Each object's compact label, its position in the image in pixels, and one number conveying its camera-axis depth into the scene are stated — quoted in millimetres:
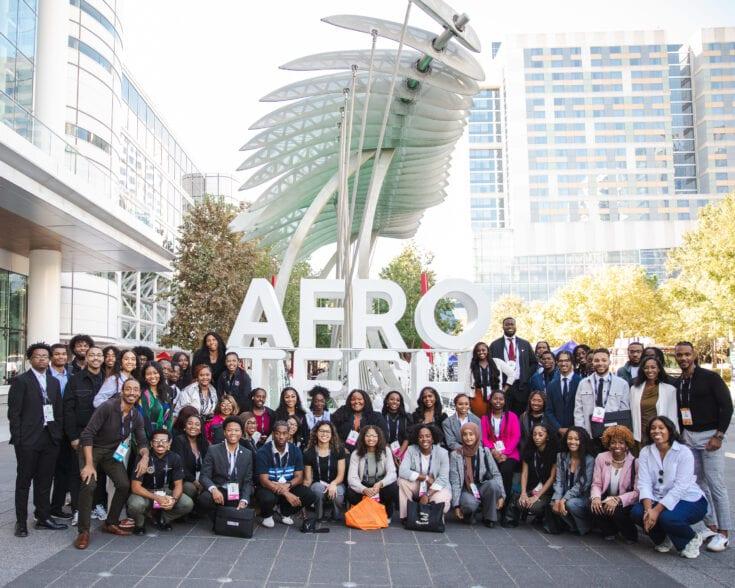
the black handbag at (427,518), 6711
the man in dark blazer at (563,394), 7711
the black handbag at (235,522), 6383
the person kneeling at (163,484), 6547
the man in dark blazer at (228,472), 6711
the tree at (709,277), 23656
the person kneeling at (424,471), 6992
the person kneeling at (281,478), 6930
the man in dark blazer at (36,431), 6262
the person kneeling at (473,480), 6988
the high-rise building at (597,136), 97812
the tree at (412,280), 36531
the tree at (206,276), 26547
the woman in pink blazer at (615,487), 6258
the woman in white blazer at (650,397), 6648
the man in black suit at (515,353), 9102
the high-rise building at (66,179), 17812
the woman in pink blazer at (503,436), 7348
